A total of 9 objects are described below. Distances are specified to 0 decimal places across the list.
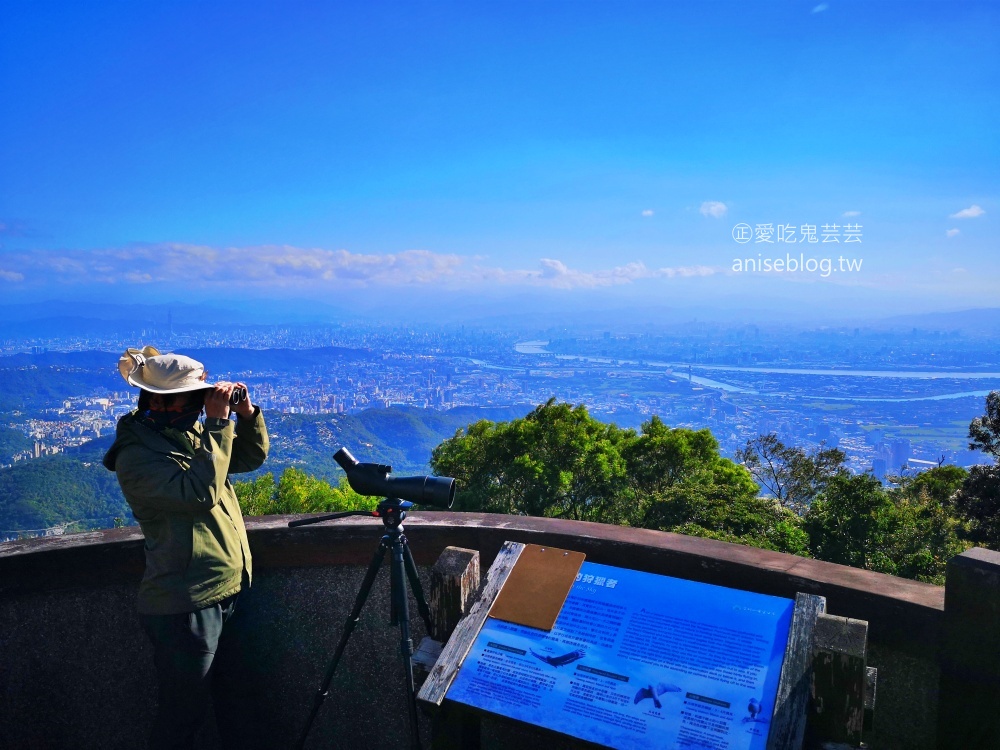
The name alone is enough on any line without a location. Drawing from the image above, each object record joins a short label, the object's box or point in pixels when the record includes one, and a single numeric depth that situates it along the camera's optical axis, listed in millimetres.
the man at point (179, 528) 2072
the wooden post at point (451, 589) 2090
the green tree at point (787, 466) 13164
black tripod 2180
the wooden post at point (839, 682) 1616
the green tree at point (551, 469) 6801
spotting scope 2186
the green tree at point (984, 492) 6367
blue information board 1626
